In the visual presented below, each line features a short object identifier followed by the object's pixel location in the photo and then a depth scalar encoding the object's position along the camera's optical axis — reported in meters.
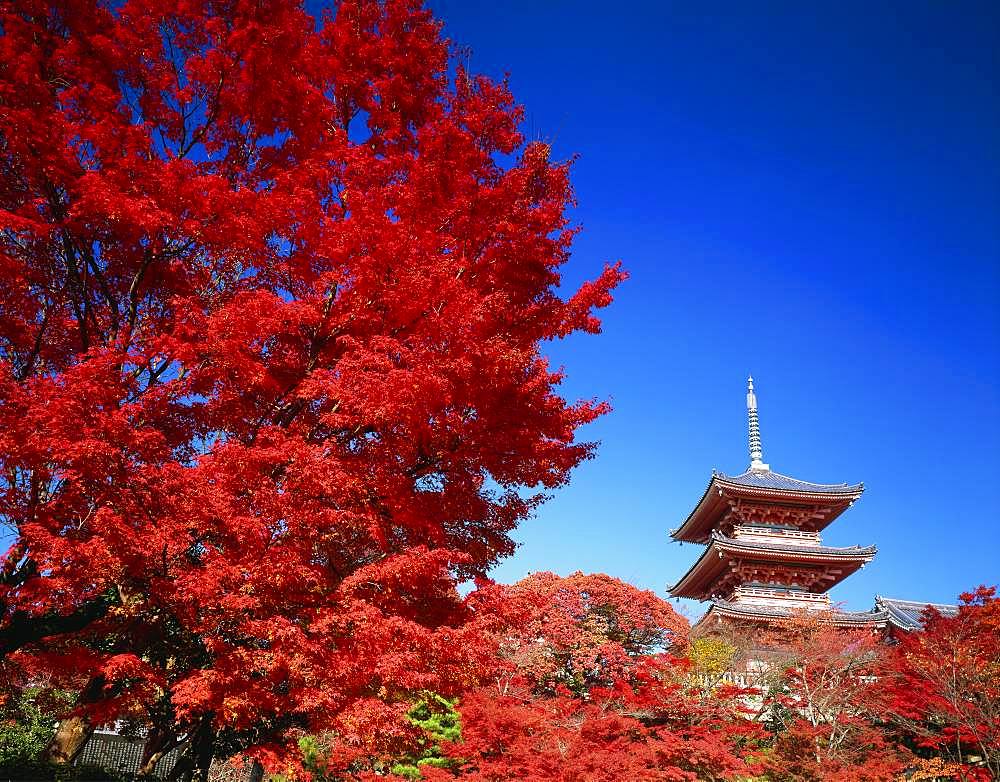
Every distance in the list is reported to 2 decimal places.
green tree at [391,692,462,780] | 13.83
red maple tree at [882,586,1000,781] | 12.56
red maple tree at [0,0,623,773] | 6.01
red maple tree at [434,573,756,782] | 10.34
